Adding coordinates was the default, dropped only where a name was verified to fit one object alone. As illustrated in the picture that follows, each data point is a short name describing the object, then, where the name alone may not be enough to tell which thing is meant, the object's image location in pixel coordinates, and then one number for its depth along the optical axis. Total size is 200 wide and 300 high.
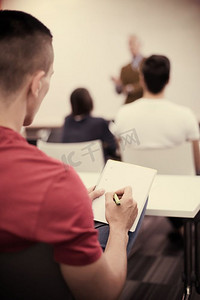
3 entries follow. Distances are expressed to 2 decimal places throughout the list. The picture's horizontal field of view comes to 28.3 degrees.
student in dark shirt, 2.80
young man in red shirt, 0.74
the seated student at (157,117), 2.31
